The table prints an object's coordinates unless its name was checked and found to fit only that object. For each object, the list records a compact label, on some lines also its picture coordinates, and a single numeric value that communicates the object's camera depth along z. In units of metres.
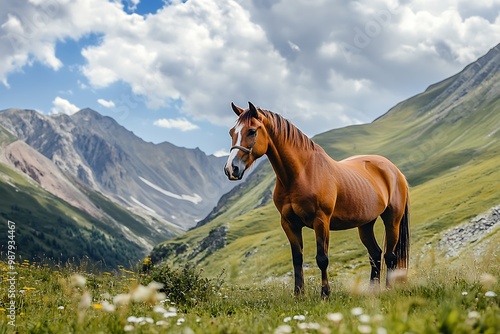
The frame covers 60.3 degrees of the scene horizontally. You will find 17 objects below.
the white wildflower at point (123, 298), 4.75
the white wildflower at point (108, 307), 4.64
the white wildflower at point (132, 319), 4.61
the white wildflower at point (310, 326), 4.29
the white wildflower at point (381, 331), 3.63
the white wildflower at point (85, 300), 4.84
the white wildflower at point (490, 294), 5.30
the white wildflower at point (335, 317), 3.98
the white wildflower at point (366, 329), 3.63
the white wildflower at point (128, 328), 4.52
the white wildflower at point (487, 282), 5.47
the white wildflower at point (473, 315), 4.13
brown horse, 8.71
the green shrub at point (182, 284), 9.39
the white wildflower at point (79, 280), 4.90
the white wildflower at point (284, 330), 3.95
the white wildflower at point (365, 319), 3.84
